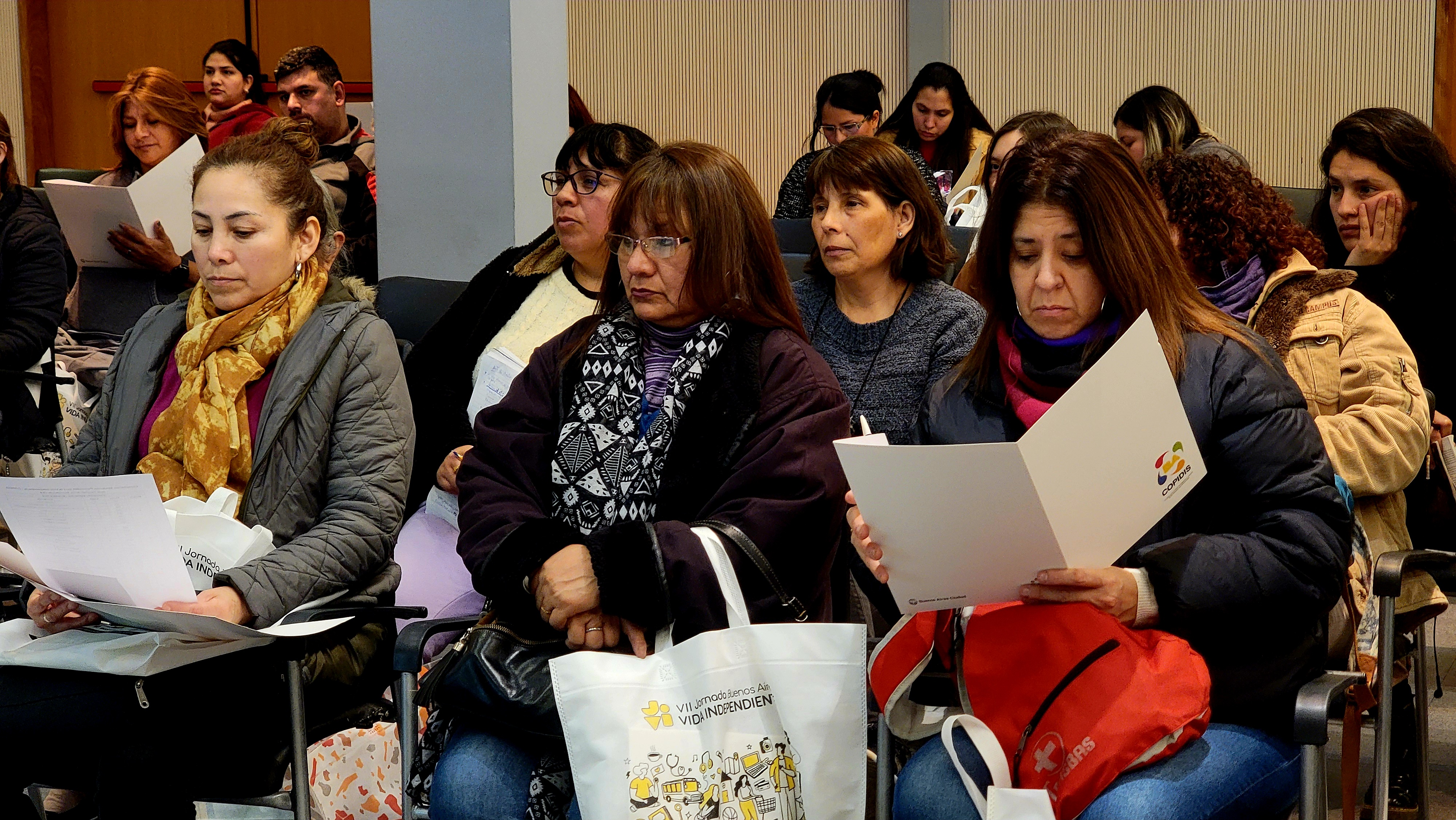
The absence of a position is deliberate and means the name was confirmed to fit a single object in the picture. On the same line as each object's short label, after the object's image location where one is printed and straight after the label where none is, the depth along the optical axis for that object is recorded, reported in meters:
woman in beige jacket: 2.55
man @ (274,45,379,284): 4.52
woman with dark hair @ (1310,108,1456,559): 3.08
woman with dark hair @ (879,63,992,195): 5.91
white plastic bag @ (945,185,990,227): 4.45
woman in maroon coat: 1.96
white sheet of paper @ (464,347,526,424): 2.98
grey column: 3.72
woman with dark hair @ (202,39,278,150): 5.70
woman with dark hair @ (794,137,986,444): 3.02
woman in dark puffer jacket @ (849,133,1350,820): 1.73
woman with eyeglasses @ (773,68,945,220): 5.67
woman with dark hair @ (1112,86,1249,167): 4.89
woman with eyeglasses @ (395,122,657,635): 3.04
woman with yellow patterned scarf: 2.18
